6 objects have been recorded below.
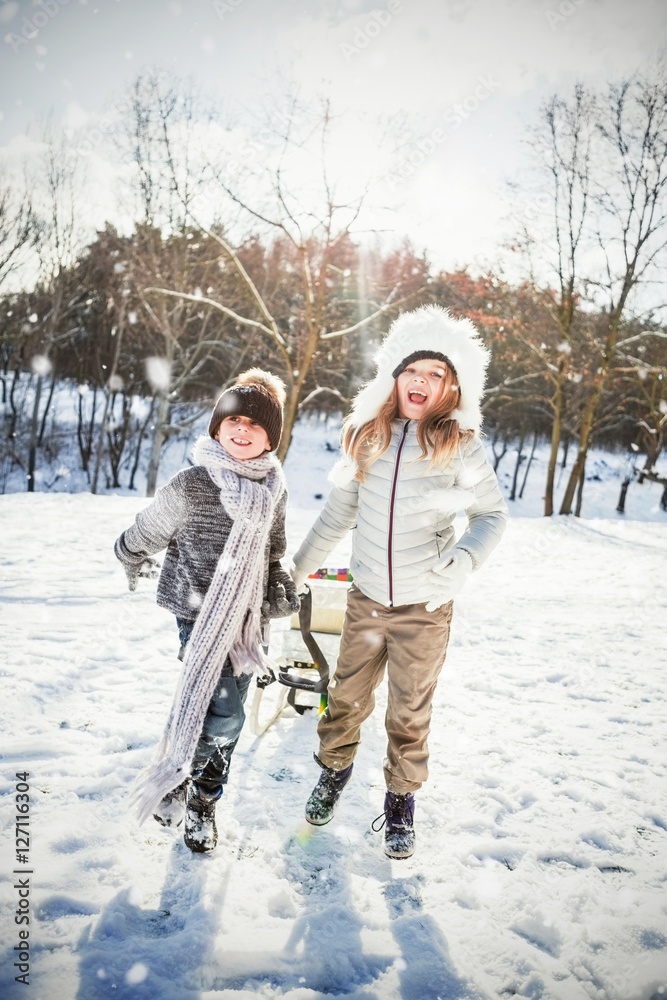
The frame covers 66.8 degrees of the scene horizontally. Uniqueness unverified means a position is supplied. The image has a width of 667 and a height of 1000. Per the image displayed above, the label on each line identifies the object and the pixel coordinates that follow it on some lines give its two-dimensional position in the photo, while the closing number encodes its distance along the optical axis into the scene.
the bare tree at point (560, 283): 11.44
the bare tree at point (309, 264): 7.69
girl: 2.16
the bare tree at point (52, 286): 13.78
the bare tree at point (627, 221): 10.72
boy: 2.03
